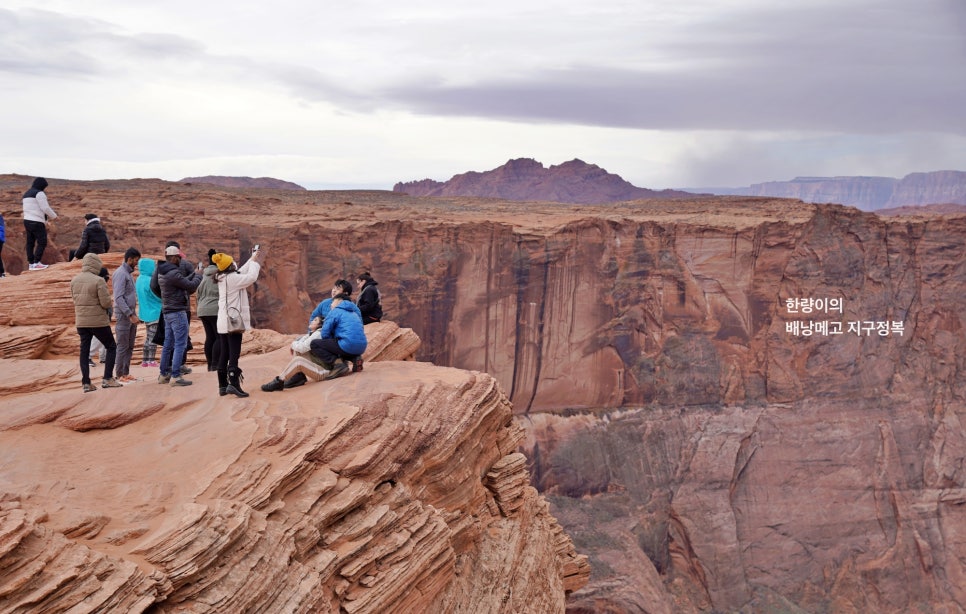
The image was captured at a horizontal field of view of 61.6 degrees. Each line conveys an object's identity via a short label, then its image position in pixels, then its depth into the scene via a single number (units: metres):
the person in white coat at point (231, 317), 11.55
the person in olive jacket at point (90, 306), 11.69
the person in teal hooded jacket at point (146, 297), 13.62
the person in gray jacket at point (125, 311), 12.74
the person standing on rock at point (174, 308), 12.18
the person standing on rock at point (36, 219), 18.62
